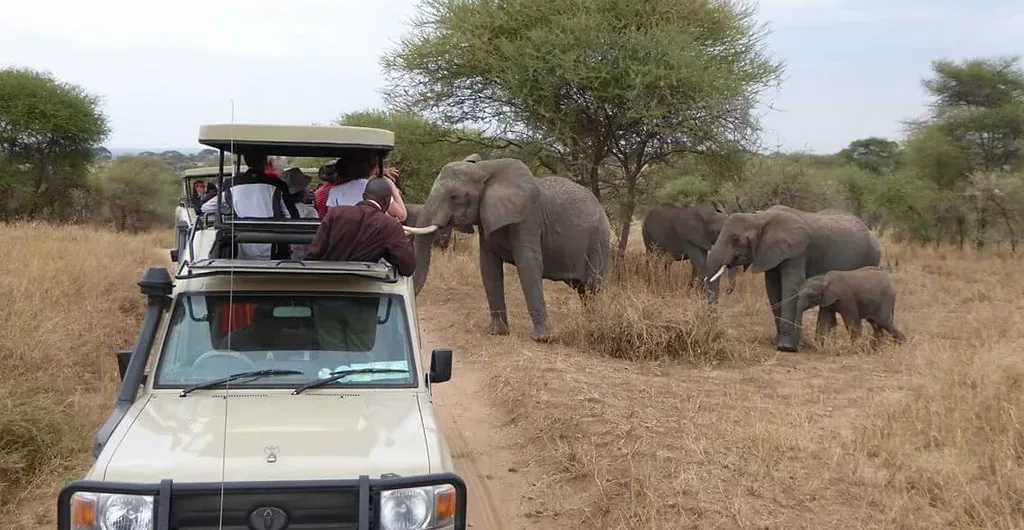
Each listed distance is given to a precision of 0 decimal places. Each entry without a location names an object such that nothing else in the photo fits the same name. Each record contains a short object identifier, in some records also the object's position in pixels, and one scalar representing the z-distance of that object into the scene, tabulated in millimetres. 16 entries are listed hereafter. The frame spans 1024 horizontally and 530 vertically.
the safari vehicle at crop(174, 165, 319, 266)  11406
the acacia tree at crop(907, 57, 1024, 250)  23297
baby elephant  11359
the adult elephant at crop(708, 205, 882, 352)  12075
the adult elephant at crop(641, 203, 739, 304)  16781
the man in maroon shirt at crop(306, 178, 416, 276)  4859
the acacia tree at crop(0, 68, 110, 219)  28750
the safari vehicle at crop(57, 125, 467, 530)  3303
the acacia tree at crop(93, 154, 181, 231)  38031
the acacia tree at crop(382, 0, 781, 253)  14461
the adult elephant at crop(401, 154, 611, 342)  10320
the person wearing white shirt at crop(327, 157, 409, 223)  6809
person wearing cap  8039
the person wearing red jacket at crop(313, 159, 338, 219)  7415
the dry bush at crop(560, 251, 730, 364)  9430
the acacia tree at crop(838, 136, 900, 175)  42062
